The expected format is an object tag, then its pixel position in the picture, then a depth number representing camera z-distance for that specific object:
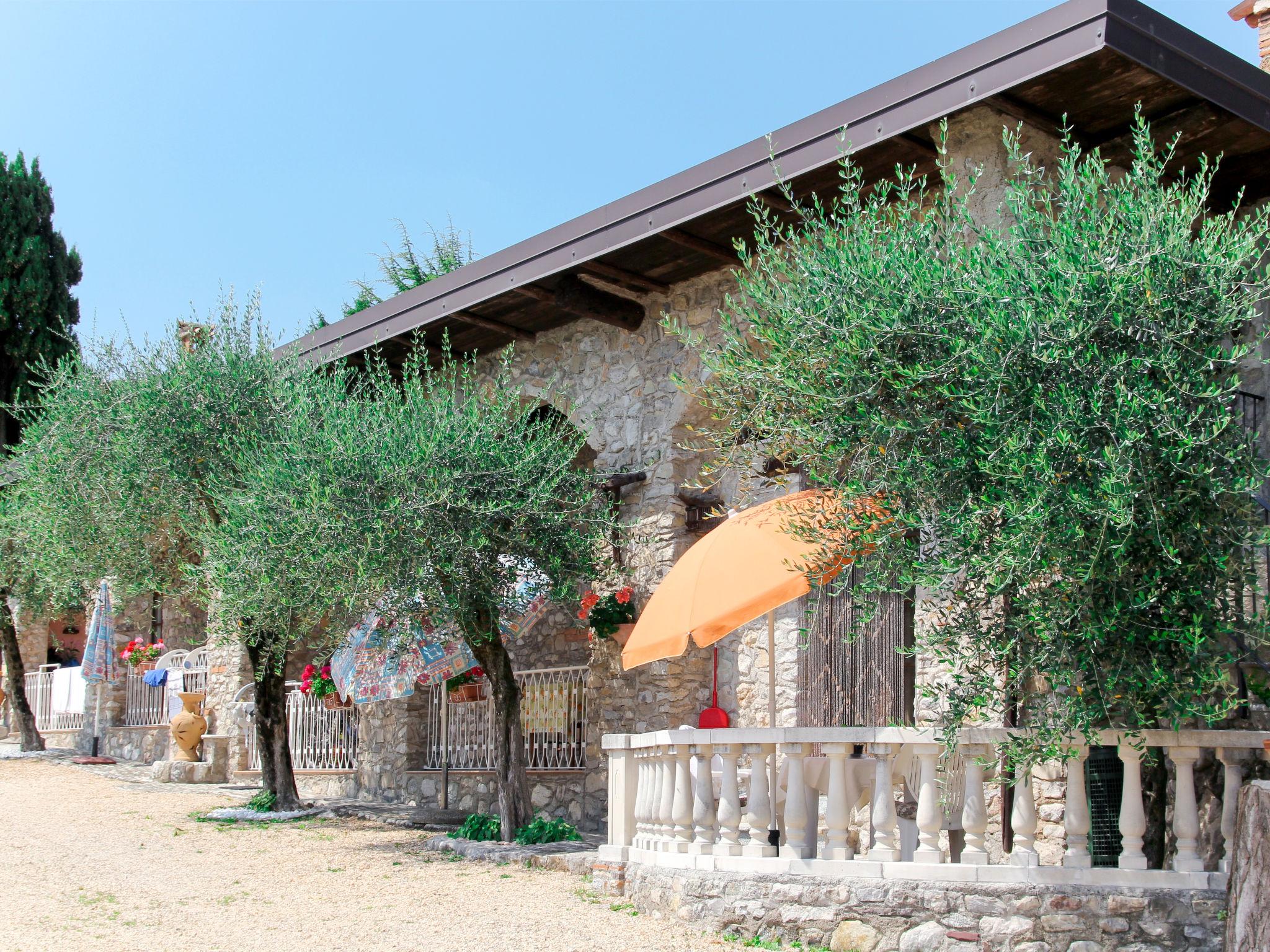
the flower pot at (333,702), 13.60
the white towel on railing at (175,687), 17.05
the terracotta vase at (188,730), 15.73
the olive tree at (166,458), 11.36
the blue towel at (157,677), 17.67
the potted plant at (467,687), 12.17
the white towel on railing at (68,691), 19.70
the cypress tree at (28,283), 24.09
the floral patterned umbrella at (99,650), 16.75
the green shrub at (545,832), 9.54
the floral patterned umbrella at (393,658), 9.77
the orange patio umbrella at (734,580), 6.88
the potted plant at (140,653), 17.00
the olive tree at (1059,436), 5.43
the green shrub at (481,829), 9.88
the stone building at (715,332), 6.29
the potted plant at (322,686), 12.81
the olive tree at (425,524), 8.86
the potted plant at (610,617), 10.51
